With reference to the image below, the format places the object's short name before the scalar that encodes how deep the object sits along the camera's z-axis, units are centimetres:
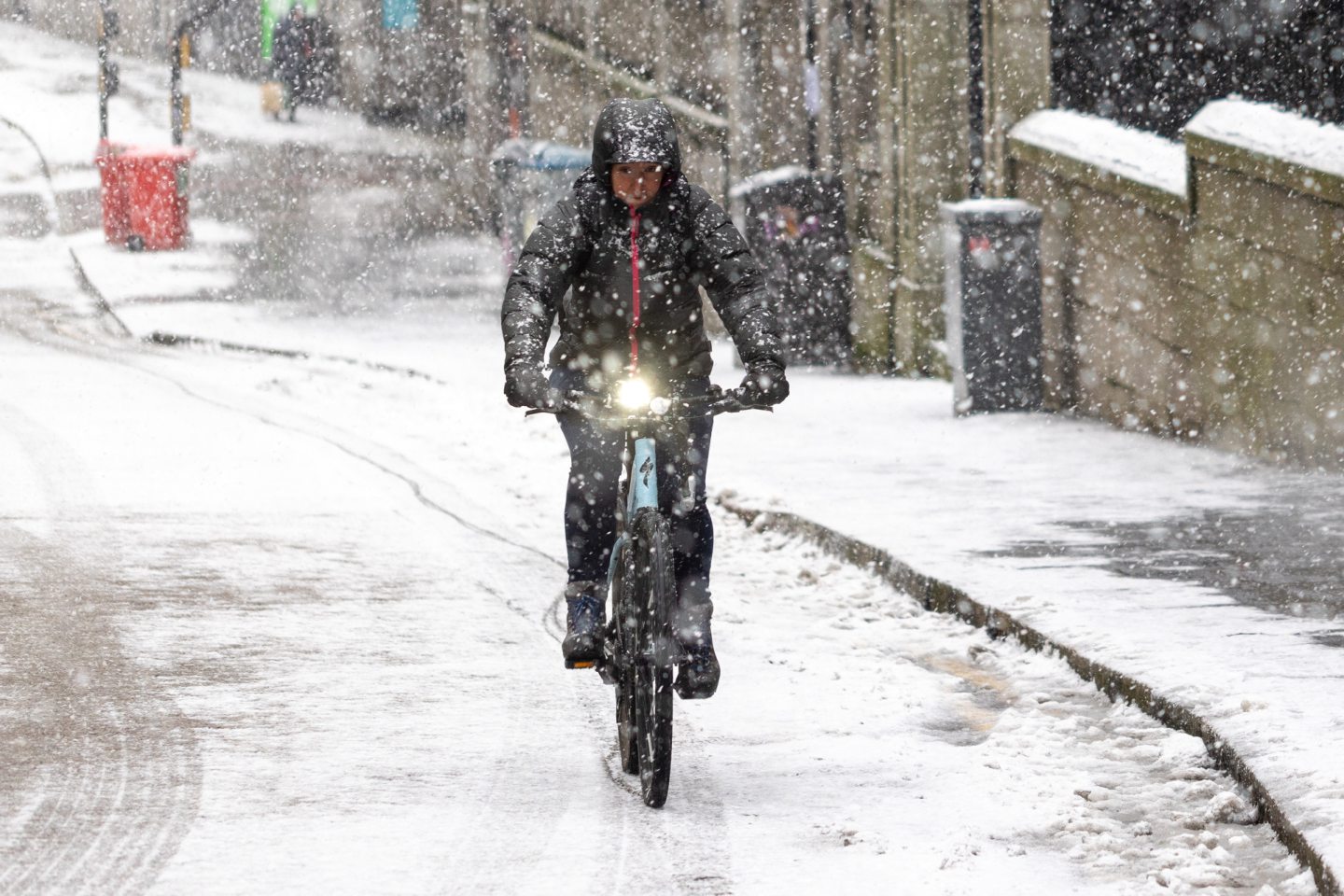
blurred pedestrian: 3828
